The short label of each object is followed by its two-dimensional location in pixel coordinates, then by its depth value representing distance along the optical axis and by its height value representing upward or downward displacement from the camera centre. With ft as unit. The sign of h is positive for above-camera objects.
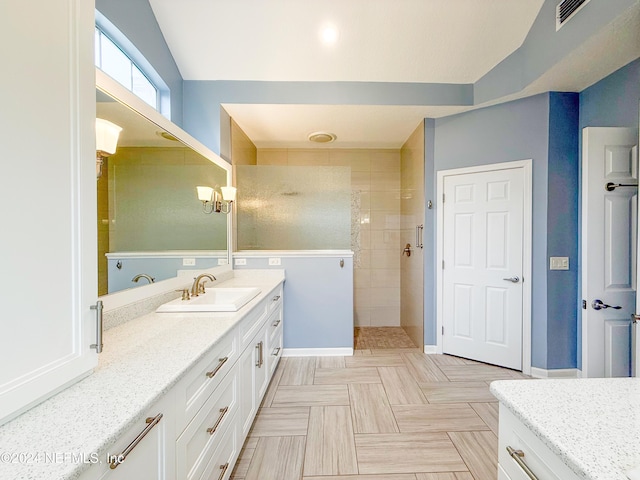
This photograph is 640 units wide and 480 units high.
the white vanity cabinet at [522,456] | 2.01 -1.84
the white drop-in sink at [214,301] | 5.18 -1.36
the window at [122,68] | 5.70 +4.16
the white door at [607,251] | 5.86 -0.26
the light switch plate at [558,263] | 7.77 -0.69
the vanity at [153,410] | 1.88 -1.48
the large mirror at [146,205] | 4.24 +0.69
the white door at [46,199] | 2.12 +0.37
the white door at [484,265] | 8.23 -0.86
